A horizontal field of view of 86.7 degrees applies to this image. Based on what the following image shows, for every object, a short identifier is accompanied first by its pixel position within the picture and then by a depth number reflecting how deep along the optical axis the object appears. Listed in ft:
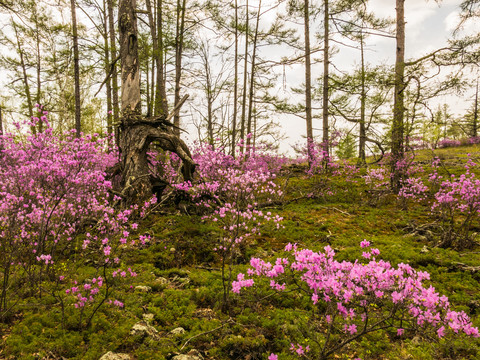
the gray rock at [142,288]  13.12
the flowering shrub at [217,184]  14.44
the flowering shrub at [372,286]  6.50
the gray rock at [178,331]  10.34
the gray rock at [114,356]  8.77
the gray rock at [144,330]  10.04
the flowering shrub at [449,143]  96.22
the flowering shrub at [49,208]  12.48
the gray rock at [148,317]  11.07
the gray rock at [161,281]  14.00
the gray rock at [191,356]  8.94
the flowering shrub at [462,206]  17.62
